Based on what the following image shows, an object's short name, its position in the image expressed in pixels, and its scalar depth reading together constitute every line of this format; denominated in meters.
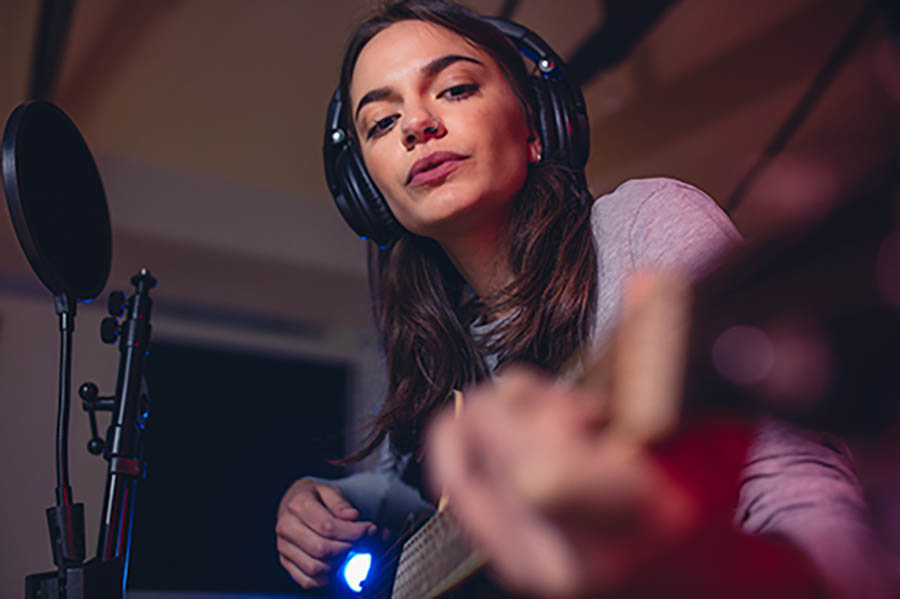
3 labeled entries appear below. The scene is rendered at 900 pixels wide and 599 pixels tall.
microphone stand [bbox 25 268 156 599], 0.88
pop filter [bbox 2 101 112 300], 0.99
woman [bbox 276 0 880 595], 0.94
